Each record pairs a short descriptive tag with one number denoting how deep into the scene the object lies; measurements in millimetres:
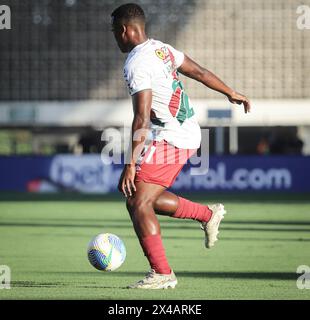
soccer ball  18687
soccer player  17500
